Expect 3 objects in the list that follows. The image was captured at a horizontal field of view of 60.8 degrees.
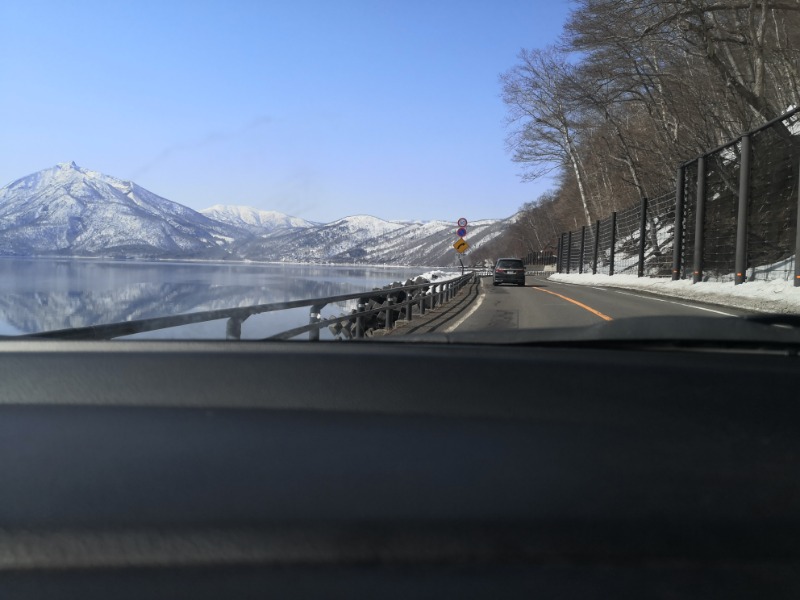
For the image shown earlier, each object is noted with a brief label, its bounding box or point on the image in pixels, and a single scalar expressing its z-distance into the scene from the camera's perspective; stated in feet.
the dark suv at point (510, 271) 122.72
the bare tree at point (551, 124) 155.53
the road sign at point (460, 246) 108.58
